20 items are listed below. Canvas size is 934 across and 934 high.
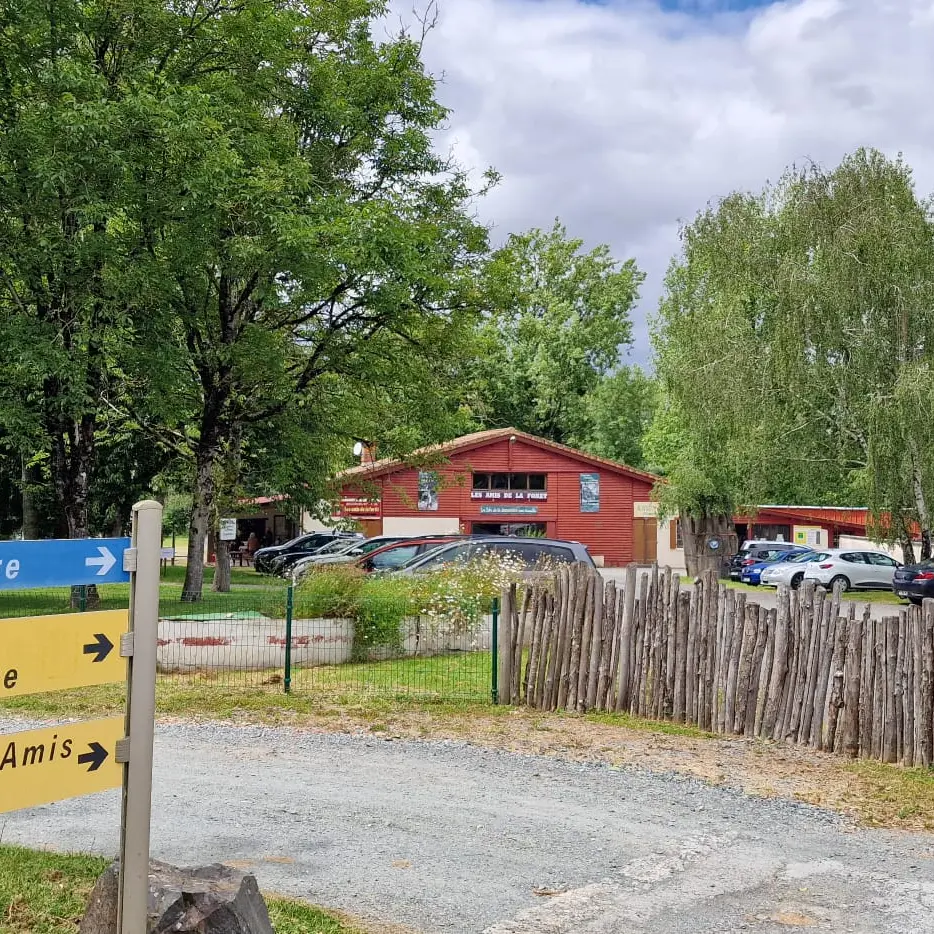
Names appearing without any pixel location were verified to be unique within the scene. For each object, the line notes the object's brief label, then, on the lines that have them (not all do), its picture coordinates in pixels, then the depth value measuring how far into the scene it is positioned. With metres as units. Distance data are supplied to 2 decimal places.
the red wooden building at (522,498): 47.34
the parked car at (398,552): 21.16
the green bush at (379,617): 14.88
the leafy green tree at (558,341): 66.44
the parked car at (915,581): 28.80
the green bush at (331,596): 15.05
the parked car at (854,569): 34.97
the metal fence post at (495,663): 12.23
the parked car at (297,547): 39.88
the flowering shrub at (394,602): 14.91
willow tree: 29.89
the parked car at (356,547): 30.49
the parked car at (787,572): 35.78
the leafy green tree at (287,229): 20.14
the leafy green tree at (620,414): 65.62
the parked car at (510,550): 19.27
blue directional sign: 4.16
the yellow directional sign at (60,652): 4.07
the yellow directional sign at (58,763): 4.00
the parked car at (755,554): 41.34
